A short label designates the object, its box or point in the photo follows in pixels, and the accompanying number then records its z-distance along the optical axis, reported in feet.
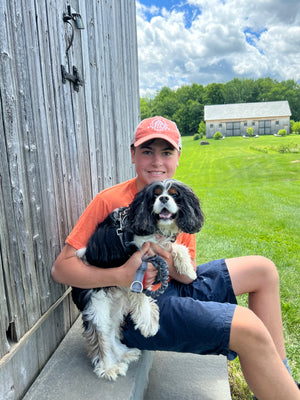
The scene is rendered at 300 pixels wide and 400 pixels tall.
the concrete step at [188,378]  6.46
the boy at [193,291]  5.26
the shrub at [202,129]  186.09
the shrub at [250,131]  158.78
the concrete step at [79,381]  5.27
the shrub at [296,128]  146.39
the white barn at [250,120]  171.42
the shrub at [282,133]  143.23
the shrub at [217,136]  151.84
